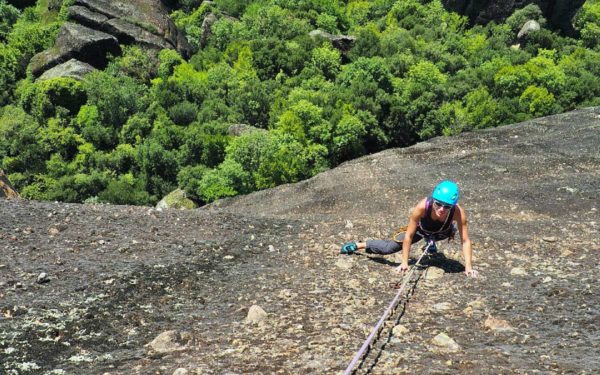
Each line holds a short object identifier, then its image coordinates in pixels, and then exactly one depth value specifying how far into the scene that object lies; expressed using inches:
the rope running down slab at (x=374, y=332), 193.0
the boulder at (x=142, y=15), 2348.7
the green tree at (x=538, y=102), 1646.2
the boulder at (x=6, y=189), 557.3
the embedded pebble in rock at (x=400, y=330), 254.8
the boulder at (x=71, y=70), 2133.4
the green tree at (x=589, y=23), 2251.5
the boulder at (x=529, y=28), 2204.7
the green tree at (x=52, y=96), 2050.9
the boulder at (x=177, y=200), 1495.2
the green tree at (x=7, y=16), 2728.8
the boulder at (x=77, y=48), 2190.0
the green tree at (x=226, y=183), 1370.6
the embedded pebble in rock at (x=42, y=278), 314.6
